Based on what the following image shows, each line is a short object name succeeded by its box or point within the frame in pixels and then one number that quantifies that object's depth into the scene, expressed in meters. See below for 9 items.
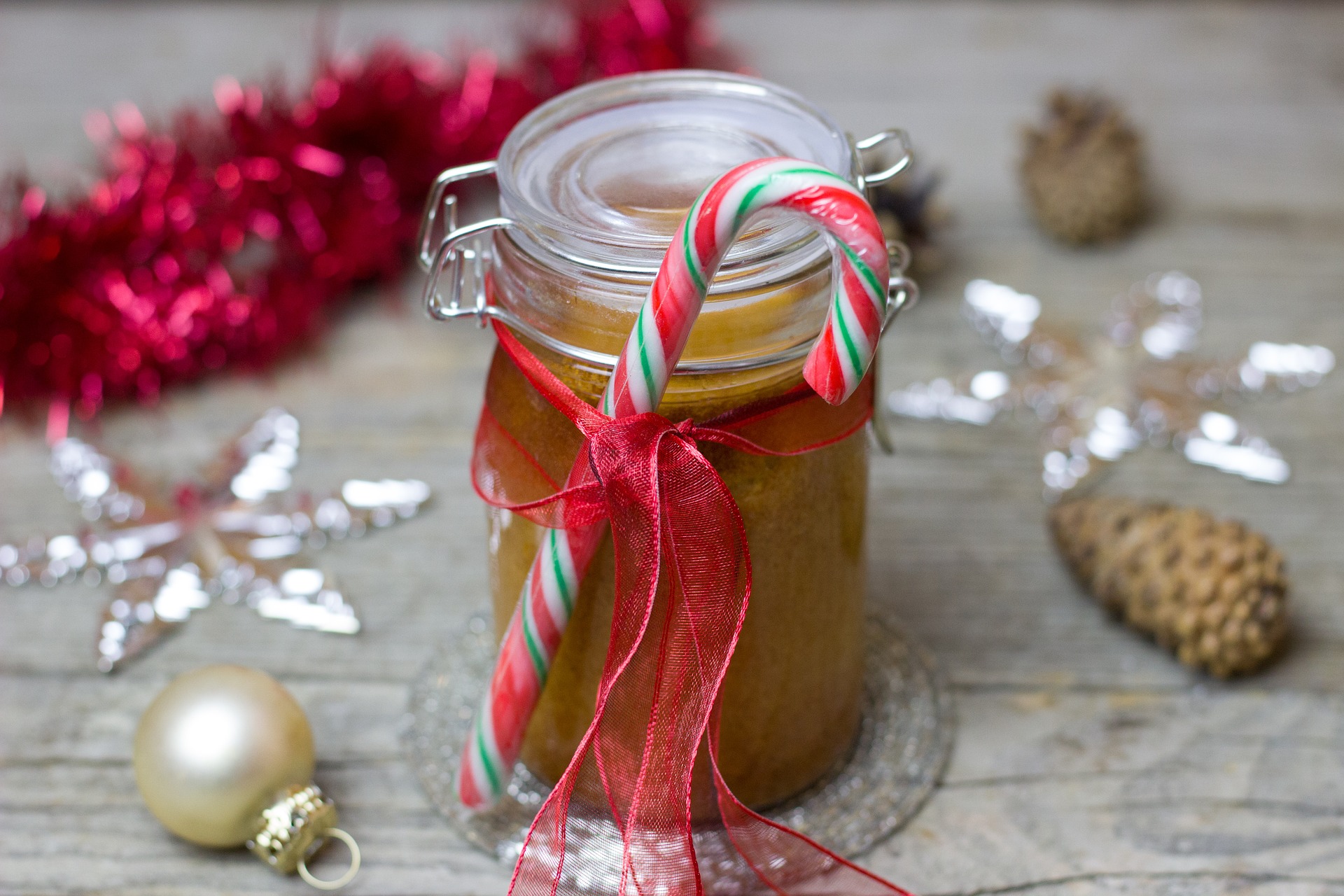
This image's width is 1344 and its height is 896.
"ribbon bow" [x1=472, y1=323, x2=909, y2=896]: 0.62
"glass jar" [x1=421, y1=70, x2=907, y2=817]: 0.62
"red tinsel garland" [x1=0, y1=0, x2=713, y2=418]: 0.80
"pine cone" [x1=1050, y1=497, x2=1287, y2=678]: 0.69
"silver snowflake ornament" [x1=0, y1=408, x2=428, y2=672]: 0.73
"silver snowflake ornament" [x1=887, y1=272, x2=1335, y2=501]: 0.77
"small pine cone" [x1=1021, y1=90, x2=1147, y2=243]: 0.86
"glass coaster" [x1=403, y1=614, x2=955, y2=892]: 0.67
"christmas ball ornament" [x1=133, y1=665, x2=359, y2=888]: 0.65
